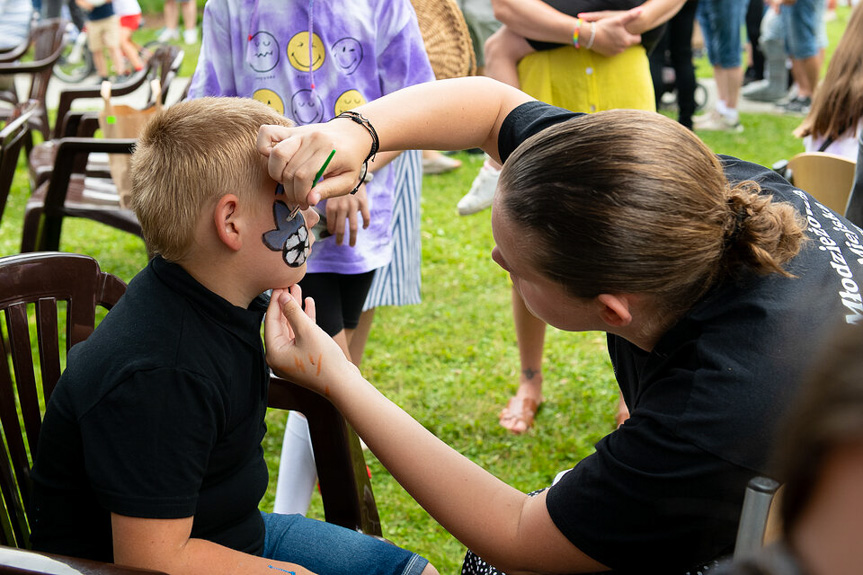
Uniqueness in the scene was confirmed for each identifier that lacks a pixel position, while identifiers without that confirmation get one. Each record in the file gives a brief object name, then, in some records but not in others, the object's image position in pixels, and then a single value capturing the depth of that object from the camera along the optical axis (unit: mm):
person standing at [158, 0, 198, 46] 12016
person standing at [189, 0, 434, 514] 2166
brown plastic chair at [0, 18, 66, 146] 5617
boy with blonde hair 1289
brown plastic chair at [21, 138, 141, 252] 3471
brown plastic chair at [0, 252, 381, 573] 1615
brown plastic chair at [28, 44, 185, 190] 4312
